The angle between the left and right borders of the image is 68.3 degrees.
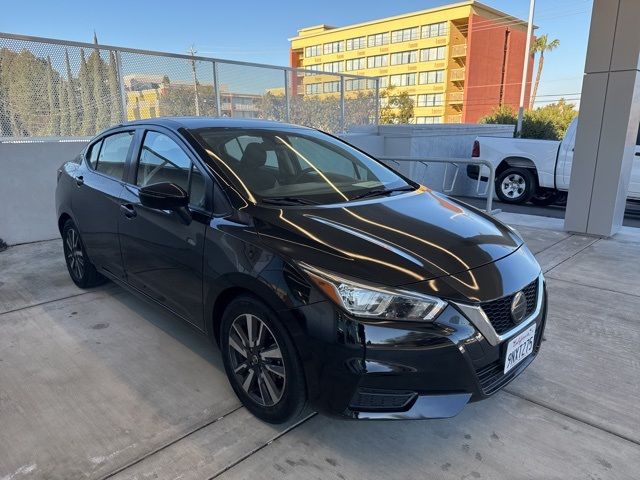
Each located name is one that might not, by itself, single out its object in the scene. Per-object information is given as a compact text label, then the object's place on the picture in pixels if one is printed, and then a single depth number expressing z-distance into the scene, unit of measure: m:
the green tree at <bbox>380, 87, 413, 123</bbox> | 56.66
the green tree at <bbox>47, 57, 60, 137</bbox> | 6.17
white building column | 5.85
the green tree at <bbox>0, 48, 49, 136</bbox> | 5.82
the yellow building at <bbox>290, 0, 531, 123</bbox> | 61.56
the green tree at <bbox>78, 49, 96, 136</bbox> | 6.43
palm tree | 52.41
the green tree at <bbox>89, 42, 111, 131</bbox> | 6.53
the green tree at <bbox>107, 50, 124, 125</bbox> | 6.66
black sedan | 2.03
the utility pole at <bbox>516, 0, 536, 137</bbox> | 24.28
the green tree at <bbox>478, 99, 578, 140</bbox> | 23.88
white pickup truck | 9.36
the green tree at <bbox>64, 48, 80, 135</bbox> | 6.29
